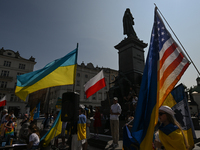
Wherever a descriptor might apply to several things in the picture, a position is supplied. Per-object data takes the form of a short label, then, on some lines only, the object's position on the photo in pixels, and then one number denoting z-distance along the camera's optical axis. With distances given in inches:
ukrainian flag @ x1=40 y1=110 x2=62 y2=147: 161.5
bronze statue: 603.3
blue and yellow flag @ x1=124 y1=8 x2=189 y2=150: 90.7
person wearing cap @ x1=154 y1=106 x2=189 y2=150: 72.7
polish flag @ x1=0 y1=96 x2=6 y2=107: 545.0
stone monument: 470.9
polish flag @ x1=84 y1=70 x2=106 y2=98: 307.3
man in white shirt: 214.4
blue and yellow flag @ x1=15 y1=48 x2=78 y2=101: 174.2
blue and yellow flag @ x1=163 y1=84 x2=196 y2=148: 158.8
